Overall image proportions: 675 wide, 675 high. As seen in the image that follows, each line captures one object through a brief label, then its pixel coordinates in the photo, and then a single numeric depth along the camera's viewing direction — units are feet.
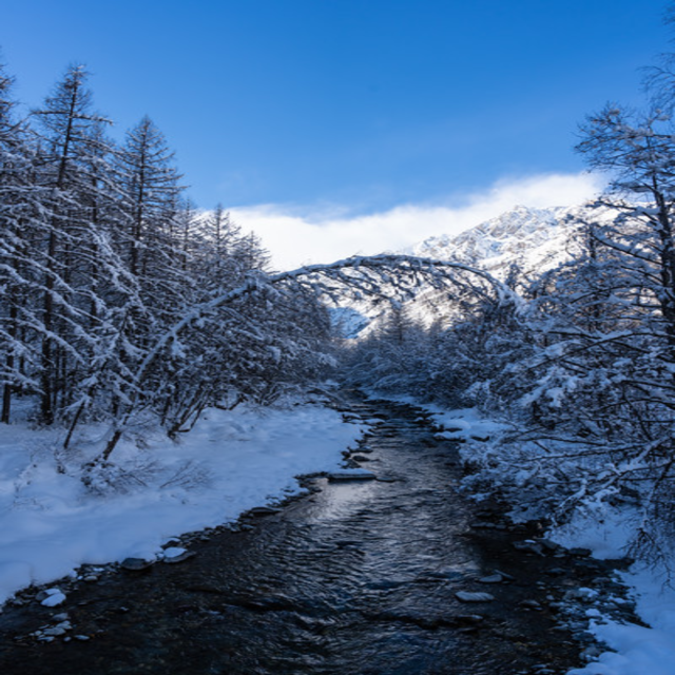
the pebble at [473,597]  21.42
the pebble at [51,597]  19.34
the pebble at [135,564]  23.17
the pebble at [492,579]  23.27
